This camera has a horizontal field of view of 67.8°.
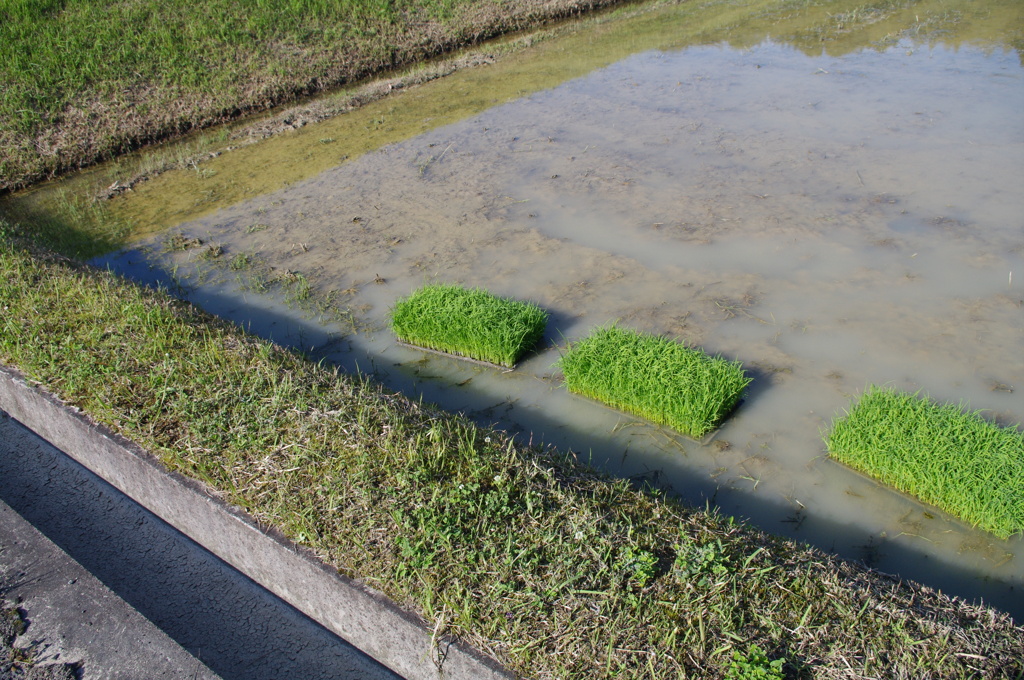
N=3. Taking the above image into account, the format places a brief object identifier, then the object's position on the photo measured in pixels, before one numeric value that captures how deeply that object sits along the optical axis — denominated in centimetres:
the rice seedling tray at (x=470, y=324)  379
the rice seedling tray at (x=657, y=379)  322
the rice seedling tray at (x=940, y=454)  263
